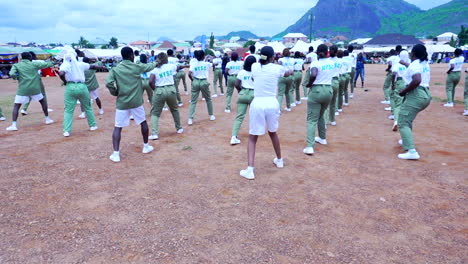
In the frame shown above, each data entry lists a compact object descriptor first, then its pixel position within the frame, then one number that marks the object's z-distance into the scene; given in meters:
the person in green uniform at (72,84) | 7.09
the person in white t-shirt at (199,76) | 8.04
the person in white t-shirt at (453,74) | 9.46
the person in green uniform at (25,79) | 8.02
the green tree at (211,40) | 90.44
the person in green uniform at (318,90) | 5.68
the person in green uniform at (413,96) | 5.21
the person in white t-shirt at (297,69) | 10.82
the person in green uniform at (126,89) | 5.46
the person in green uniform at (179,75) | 11.90
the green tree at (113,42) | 99.10
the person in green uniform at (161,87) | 6.73
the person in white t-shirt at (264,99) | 4.58
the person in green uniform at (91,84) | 9.42
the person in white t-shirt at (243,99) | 6.56
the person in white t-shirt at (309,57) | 9.21
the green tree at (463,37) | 61.53
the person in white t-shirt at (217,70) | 12.79
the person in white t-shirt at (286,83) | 9.78
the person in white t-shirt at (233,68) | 9.47
